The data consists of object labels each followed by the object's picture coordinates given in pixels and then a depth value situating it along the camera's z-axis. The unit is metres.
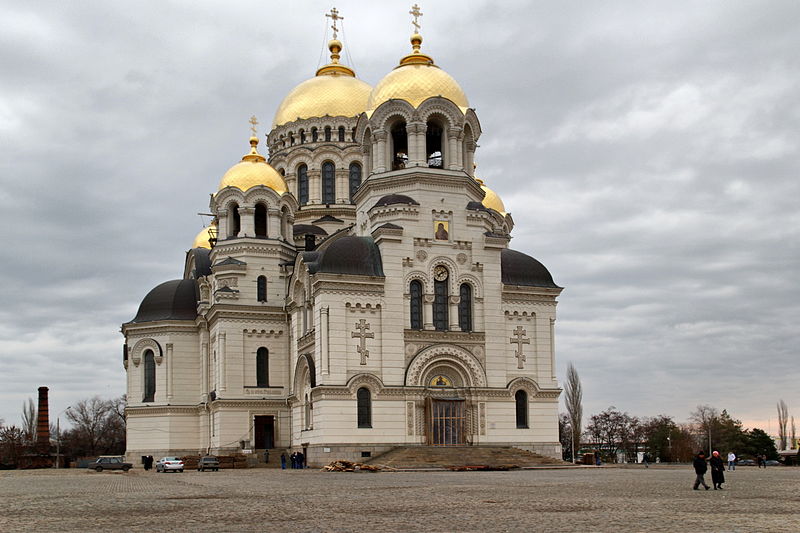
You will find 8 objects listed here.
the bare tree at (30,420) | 101.99
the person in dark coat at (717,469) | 23.09
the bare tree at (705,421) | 83.44
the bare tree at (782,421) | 106.12
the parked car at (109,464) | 47.94
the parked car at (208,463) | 42.34
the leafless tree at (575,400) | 71.38
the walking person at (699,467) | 22.48
